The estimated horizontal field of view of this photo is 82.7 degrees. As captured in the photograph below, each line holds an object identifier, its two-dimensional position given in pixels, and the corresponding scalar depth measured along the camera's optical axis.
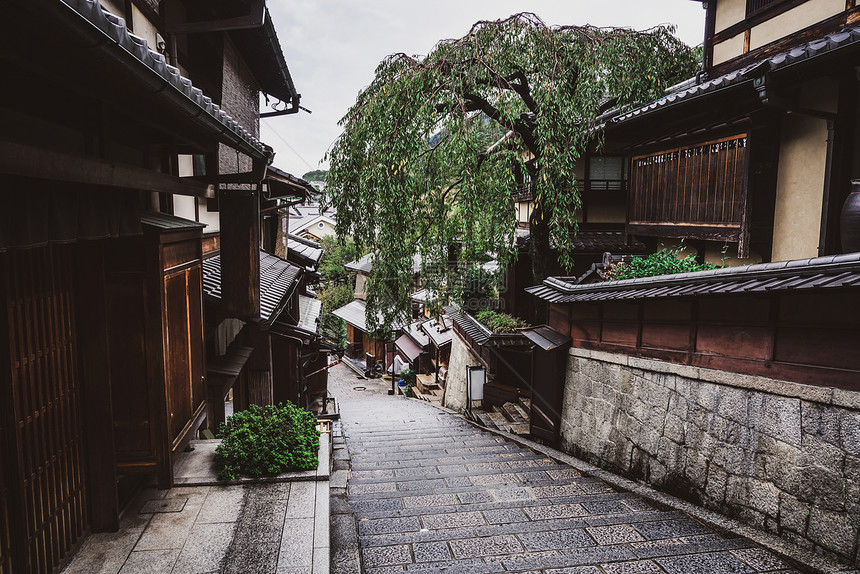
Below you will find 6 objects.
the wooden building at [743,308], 5.67
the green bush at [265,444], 6.65
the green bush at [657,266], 8.72
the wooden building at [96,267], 3.33
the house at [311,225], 58.07
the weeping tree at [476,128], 10.07
